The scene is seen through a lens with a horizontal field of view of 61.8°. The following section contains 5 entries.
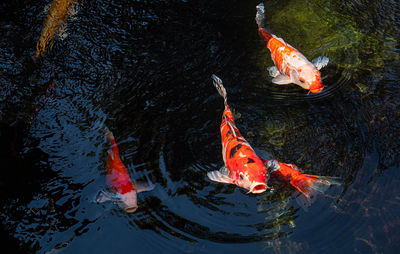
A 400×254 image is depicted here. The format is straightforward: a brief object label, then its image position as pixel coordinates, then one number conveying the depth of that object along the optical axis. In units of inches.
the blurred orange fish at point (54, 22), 246.6
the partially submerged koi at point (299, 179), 167.2
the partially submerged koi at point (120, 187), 172.2
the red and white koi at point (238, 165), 162.1
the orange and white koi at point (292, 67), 211.8
